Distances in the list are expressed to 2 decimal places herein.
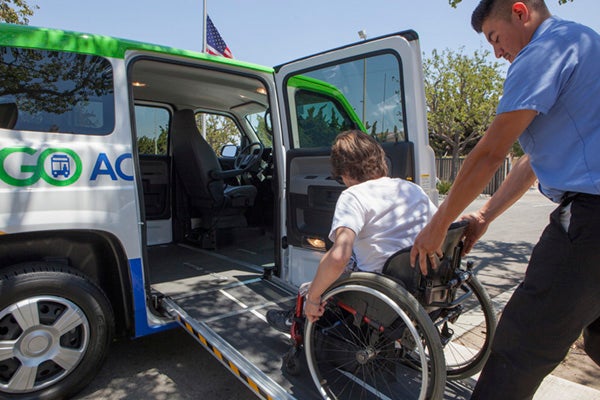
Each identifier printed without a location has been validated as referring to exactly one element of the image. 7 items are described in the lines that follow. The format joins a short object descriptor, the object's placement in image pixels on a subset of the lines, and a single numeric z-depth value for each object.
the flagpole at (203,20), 13.96
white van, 2.27
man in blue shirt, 1.36
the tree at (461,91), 19.86
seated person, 1.90
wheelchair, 1.74
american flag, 10.36
